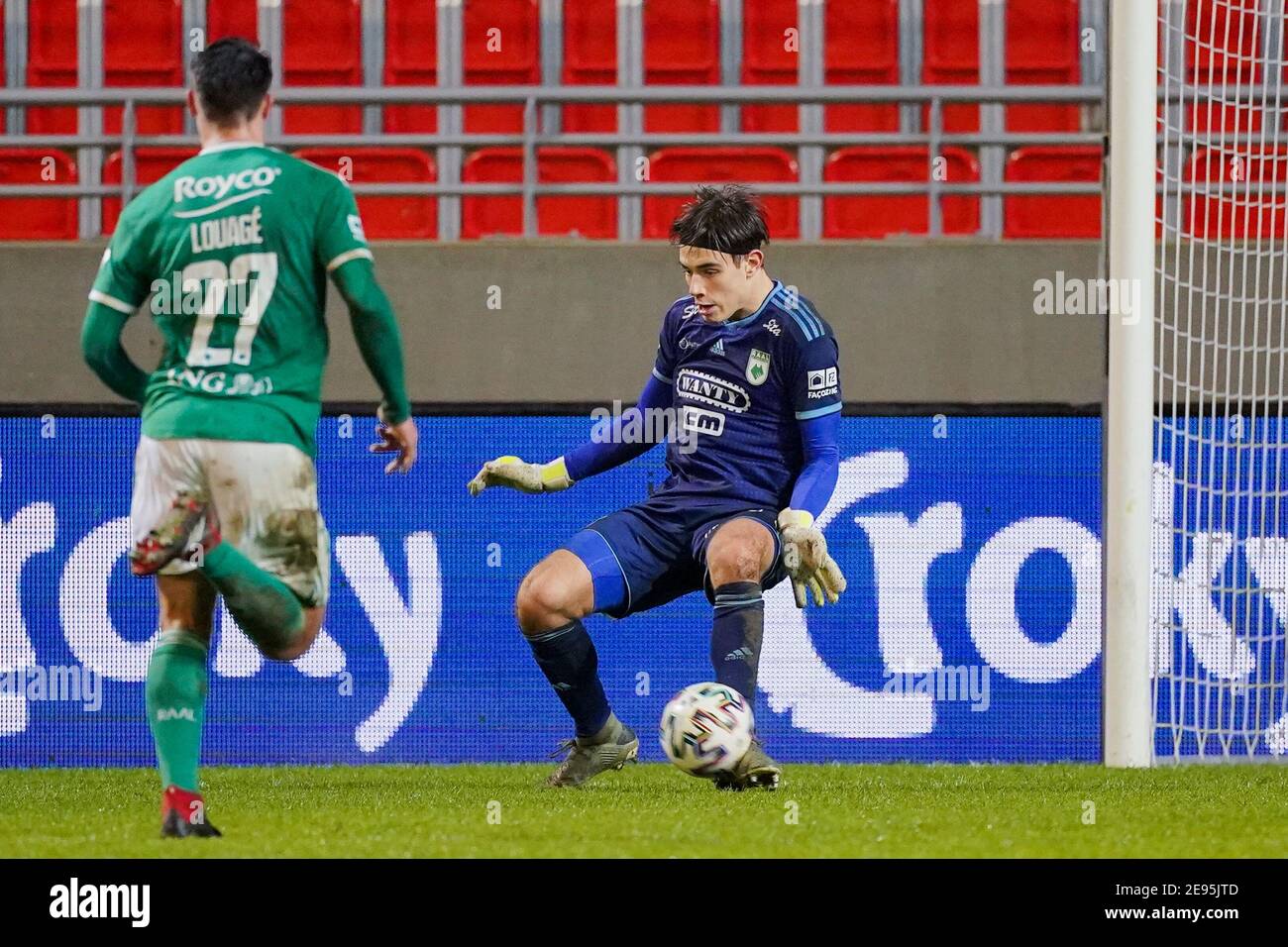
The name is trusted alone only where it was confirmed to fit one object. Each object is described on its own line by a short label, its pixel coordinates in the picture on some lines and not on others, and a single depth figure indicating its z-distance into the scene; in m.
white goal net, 13.56
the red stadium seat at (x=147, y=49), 21.37
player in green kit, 7.71
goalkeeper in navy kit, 10.48
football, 9.66
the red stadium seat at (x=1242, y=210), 15.87
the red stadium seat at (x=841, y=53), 21.09
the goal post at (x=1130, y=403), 12.52
